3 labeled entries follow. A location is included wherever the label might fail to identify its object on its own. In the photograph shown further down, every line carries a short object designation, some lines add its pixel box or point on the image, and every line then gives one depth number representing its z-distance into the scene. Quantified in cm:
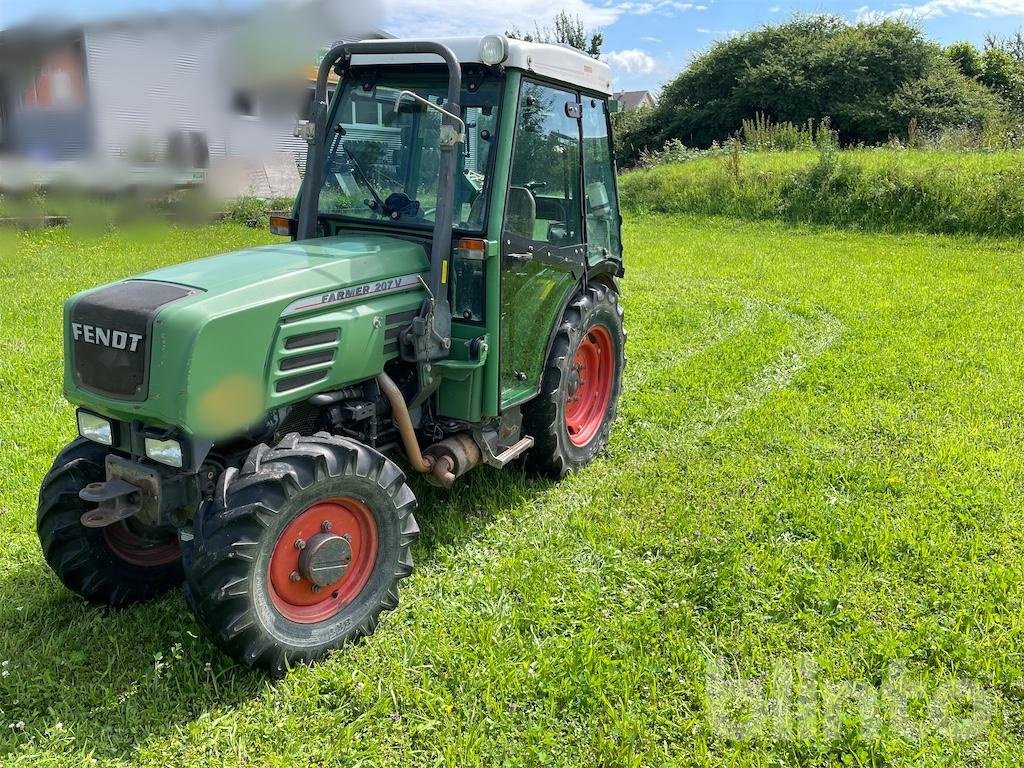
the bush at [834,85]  2595
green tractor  271
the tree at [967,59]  2967
